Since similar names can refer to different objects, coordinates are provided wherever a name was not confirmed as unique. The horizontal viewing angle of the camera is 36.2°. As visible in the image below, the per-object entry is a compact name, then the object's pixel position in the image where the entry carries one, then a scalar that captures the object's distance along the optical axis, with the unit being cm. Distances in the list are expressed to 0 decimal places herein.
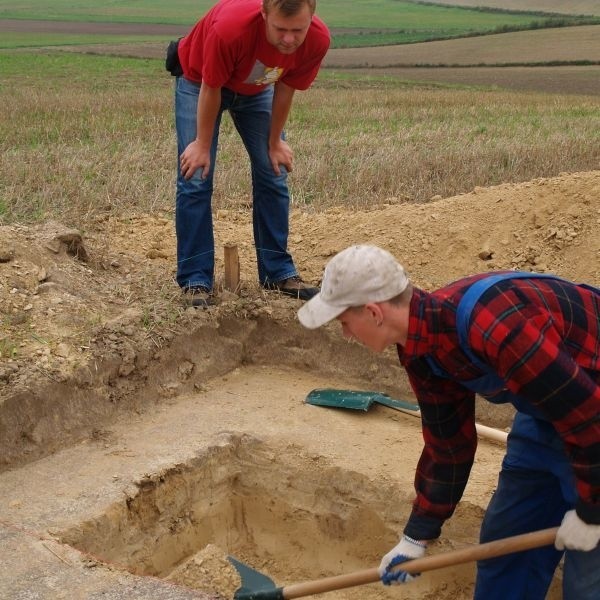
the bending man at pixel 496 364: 258
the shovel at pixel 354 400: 532
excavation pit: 450
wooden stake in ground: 578
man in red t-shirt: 470
